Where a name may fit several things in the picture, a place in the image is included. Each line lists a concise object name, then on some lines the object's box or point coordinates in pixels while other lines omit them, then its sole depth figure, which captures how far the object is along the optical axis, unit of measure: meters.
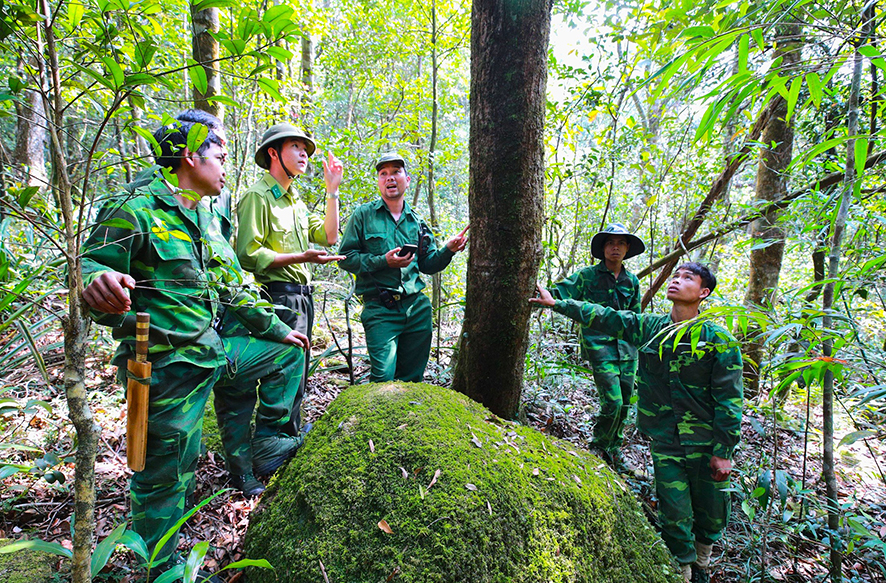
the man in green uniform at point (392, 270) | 3.65
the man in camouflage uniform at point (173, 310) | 1.95
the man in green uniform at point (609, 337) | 3.97
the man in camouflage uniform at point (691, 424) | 2.89
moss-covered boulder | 1.67
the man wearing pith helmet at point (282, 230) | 3.08
